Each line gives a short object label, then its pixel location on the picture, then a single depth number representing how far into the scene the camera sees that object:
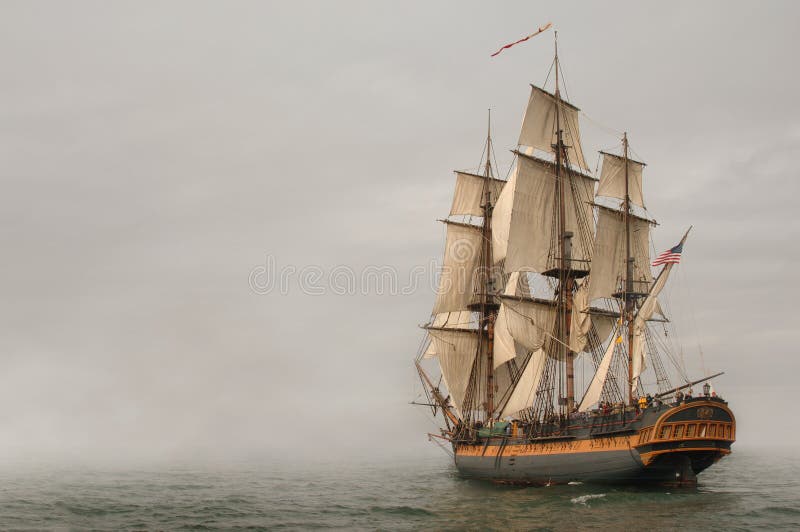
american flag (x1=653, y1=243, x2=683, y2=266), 54.88
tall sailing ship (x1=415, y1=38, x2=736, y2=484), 49.41
